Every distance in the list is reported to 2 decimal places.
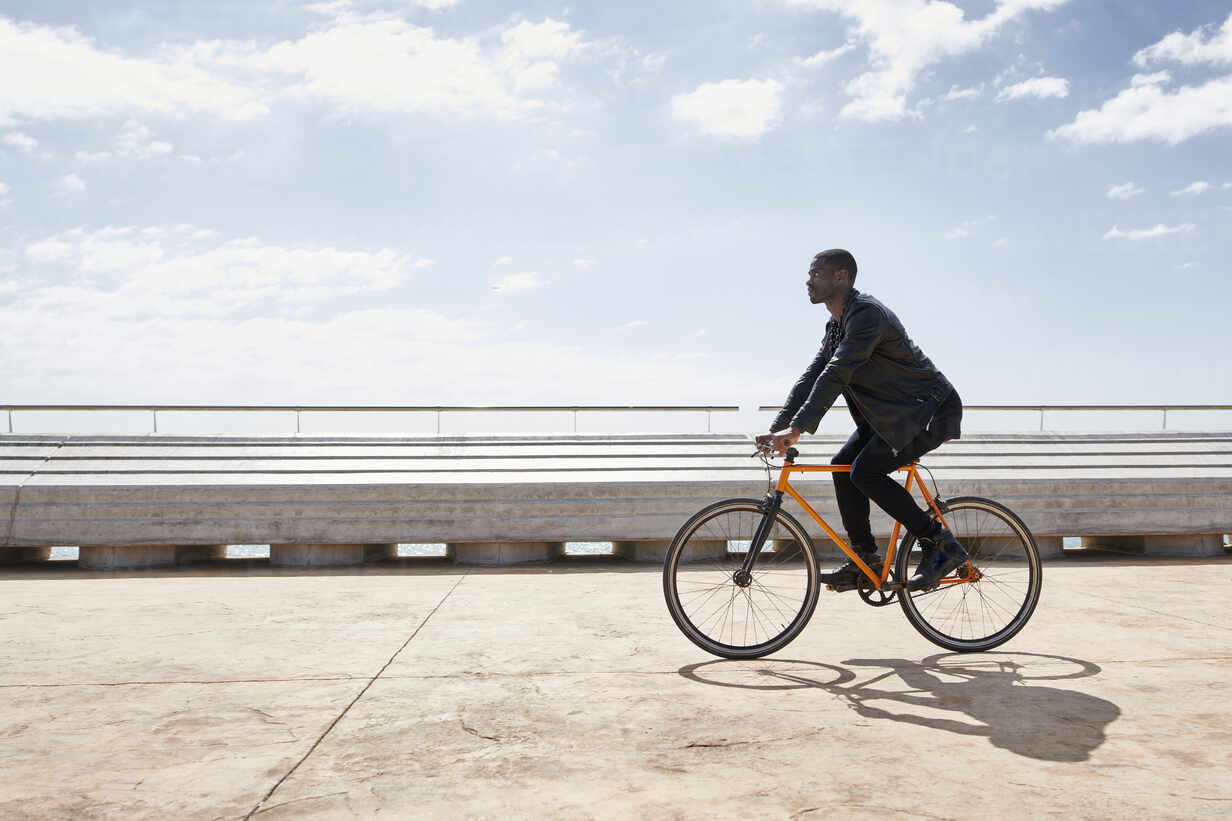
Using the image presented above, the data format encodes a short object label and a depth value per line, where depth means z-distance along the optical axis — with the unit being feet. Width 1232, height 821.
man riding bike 15.37
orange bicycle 15.52
